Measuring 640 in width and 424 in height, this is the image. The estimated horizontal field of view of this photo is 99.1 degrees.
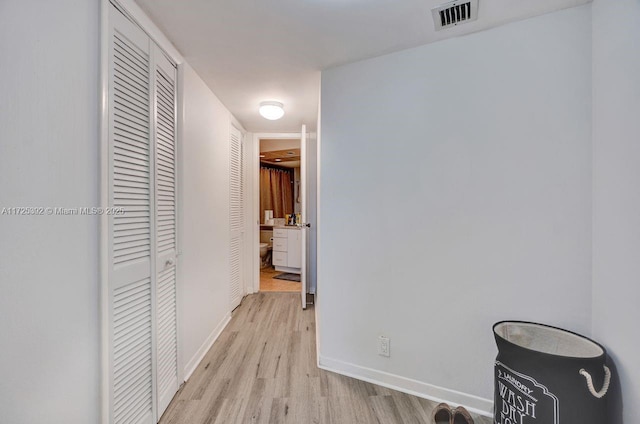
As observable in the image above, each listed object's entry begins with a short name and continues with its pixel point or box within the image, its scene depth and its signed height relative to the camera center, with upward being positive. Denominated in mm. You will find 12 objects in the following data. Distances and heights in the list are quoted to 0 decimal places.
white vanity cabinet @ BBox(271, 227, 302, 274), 4676 -655
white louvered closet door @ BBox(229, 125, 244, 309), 3100 -44
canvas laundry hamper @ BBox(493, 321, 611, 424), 1079 -702
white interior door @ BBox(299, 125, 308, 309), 3039 +256
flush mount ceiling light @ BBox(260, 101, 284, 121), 2603 +985
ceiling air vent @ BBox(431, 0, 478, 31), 1356 +1038
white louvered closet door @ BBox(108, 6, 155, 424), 1192 -89
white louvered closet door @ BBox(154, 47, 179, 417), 1571 -106
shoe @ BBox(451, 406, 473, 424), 1389 -1055
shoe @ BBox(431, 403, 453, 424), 1457 -1086
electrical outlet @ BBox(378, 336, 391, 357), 1840 -908
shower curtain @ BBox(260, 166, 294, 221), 6051 +481
